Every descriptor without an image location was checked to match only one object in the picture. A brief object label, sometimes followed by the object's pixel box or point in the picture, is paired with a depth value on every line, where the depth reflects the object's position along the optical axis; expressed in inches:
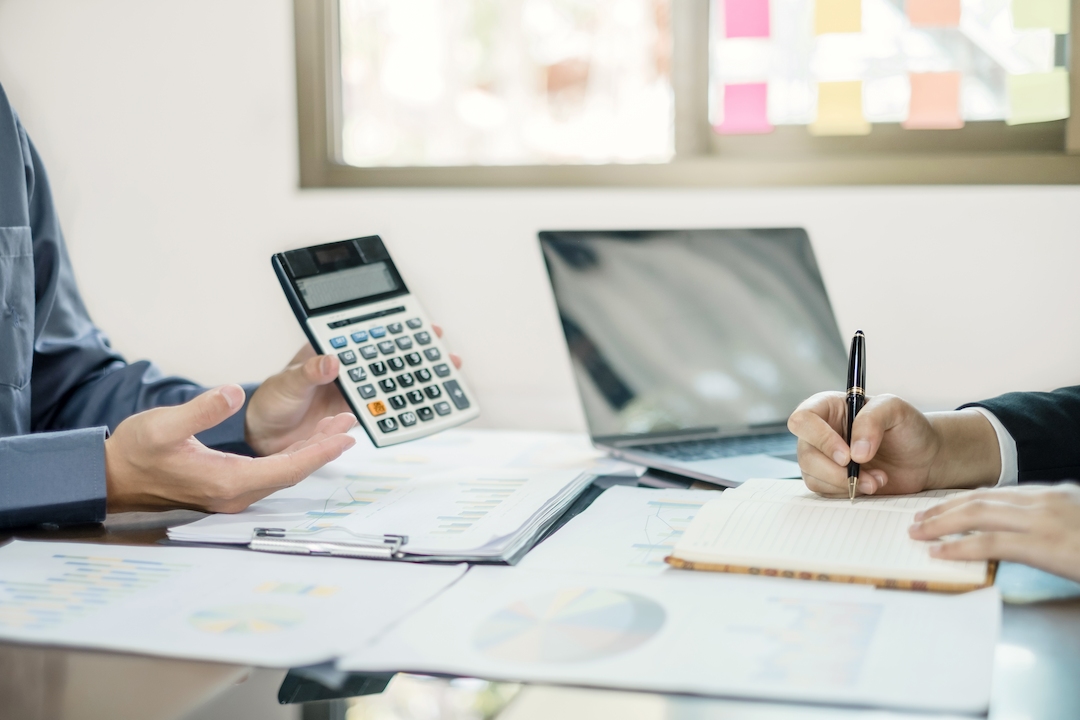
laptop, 38.7
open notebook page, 21.8
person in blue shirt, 28.6
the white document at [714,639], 16.8
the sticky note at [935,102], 48.8
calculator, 34.8
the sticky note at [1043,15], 45.9
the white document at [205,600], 19.2
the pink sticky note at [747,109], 50.9
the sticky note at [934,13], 47.8
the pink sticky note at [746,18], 49.7
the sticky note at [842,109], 49.2
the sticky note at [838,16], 48.1
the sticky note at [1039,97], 46.3
